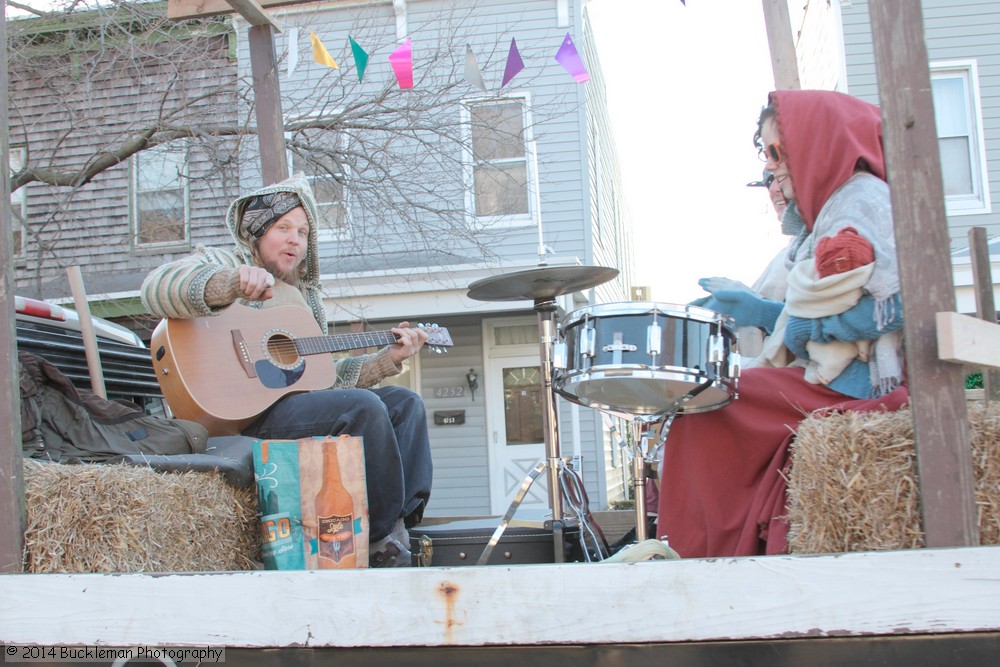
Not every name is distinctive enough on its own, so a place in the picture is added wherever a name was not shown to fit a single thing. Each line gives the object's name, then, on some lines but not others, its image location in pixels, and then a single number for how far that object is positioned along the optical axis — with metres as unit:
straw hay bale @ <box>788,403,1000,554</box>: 1.65
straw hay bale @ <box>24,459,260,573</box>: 1.86
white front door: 10.32
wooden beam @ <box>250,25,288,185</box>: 3.44
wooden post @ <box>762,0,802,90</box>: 4.25
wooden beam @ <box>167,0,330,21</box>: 3.35
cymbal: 3.17
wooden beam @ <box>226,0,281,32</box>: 3.21
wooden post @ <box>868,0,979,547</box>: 1.54
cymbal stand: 3.28
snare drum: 2.33
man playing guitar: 2.60
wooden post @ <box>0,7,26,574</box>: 1.80
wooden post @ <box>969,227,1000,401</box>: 2.20
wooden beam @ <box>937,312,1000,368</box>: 1.49
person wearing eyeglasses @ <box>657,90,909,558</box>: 2.13
